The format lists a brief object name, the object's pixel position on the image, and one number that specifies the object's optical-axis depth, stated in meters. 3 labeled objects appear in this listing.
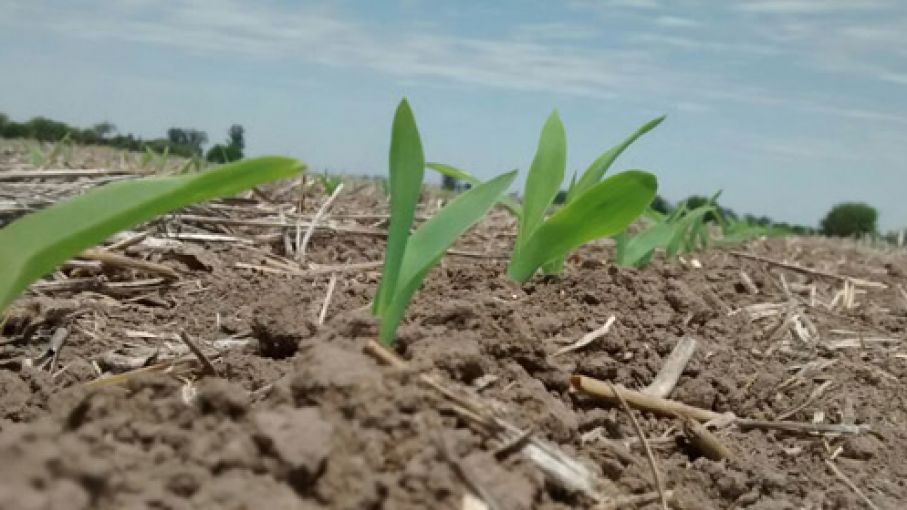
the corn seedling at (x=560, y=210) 0.33
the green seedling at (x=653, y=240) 0.45
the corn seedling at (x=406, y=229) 0.25
